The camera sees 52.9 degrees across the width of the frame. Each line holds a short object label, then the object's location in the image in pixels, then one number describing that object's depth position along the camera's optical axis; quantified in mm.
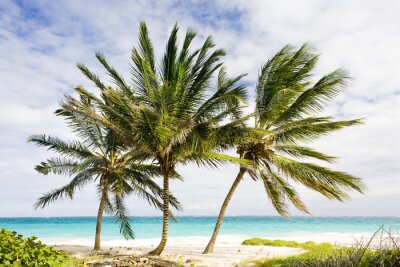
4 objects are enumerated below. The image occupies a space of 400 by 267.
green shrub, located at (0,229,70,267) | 5230
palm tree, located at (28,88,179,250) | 15484
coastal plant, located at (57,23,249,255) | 12445
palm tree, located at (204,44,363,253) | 13750
